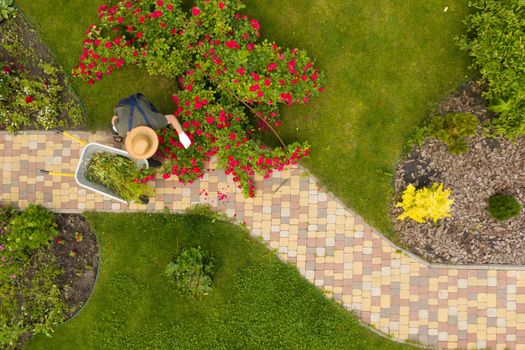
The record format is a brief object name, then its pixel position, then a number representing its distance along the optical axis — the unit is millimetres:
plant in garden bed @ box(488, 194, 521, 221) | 8258
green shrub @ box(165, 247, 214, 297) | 8656
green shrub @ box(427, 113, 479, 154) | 7906
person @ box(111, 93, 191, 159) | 7234
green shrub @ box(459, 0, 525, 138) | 7426
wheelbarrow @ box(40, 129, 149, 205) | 7996
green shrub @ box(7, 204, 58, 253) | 8555
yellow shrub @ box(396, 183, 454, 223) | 8148
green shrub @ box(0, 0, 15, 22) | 8999
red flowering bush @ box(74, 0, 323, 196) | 7895
